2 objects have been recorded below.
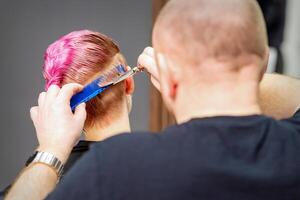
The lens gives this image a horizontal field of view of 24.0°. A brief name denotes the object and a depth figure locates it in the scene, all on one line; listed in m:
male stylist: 0.93
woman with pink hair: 1.35
